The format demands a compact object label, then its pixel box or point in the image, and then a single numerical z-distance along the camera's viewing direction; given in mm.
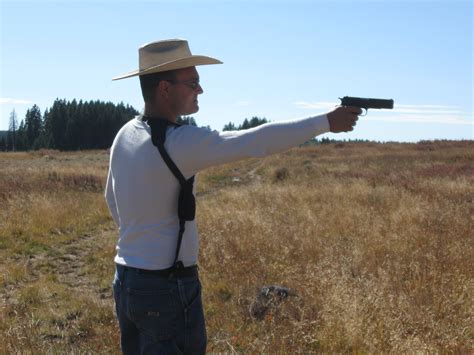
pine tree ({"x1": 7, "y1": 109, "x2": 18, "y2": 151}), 85788
